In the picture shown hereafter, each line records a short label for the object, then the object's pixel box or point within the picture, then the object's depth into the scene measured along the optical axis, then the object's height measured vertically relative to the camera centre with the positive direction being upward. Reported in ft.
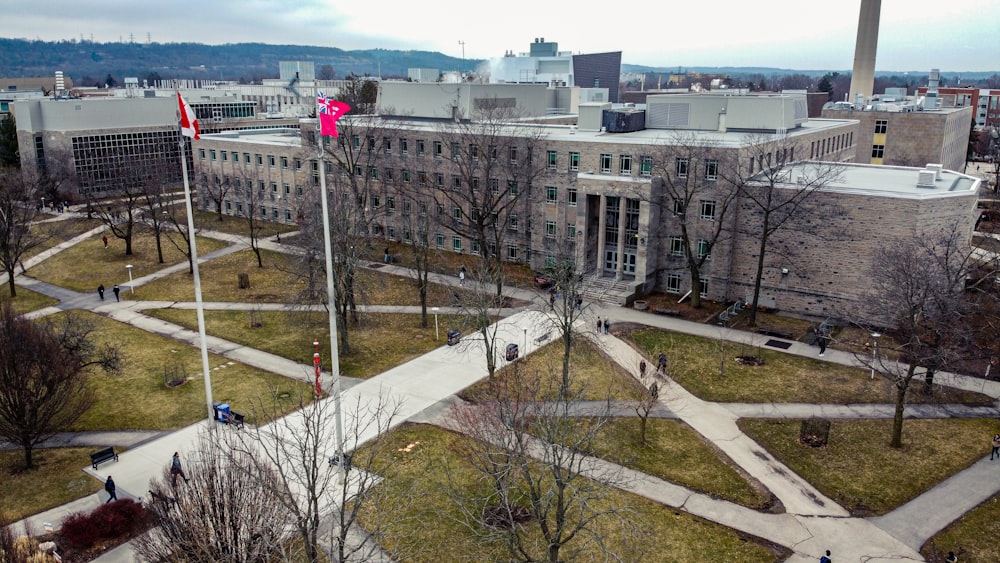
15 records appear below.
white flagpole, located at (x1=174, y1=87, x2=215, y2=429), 86.81 -25.34
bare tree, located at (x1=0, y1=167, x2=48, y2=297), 155.22 -26.82
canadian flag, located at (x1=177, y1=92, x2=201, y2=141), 81.01 -1.46
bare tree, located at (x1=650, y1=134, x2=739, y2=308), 151.70 -19.33
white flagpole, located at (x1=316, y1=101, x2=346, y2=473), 77.15 -23.33
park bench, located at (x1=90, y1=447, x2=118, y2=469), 89.22 -44.02
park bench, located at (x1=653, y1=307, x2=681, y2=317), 149.69 -42.41
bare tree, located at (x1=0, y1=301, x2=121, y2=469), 85.48 -34.18
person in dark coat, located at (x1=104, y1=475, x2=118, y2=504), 80.44 -42.90
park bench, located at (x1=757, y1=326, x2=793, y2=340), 136.98 -42.67
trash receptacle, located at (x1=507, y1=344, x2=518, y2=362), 123.54 -42.03
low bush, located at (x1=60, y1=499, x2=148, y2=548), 74.13 -44.05
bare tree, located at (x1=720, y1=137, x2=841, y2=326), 140.36 -15.91
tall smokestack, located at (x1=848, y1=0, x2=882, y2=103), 356.79 +33.16
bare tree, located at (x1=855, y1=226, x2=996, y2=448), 96.12 -28.58
